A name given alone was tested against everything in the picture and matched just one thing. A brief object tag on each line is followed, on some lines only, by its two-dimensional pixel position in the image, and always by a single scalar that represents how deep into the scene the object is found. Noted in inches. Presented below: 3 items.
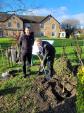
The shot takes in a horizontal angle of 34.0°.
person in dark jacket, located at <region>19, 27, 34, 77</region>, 202.3
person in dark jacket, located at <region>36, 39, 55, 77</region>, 197.7
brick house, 1427.5
